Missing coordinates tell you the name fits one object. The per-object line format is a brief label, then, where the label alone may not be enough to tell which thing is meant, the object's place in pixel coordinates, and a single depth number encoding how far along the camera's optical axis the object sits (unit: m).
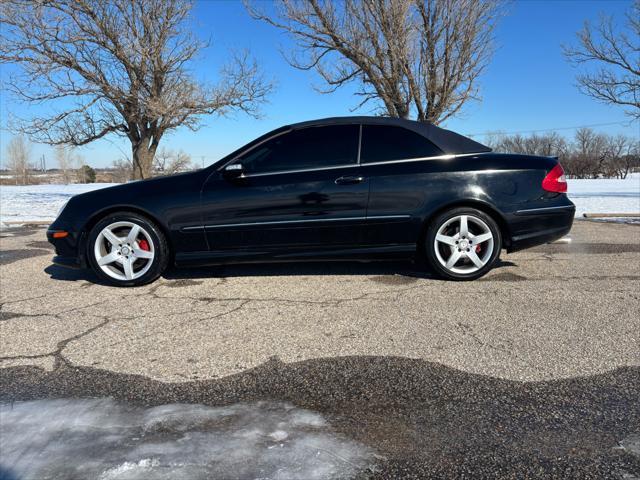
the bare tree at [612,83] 14.58
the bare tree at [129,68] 12.69
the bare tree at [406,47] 13.47
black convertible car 4.04
